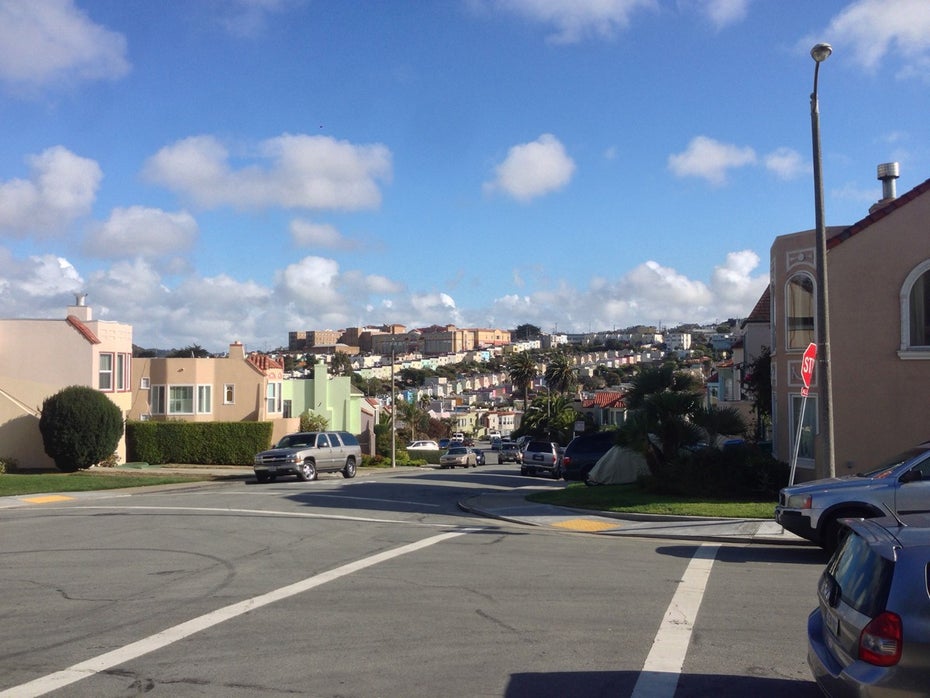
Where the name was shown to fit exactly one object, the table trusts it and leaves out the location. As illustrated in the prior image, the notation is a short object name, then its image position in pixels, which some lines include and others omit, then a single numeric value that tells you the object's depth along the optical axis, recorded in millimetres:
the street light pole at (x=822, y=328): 15141
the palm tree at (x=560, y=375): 95375
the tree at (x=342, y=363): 138475
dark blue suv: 29484
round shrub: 31891
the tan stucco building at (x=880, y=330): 18422
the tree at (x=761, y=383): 28062
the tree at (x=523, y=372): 97188
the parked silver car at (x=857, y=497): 11773
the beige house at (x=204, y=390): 45375
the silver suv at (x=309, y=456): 29688
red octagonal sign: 15648
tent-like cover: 25047
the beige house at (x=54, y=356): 34750
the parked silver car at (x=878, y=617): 4676
